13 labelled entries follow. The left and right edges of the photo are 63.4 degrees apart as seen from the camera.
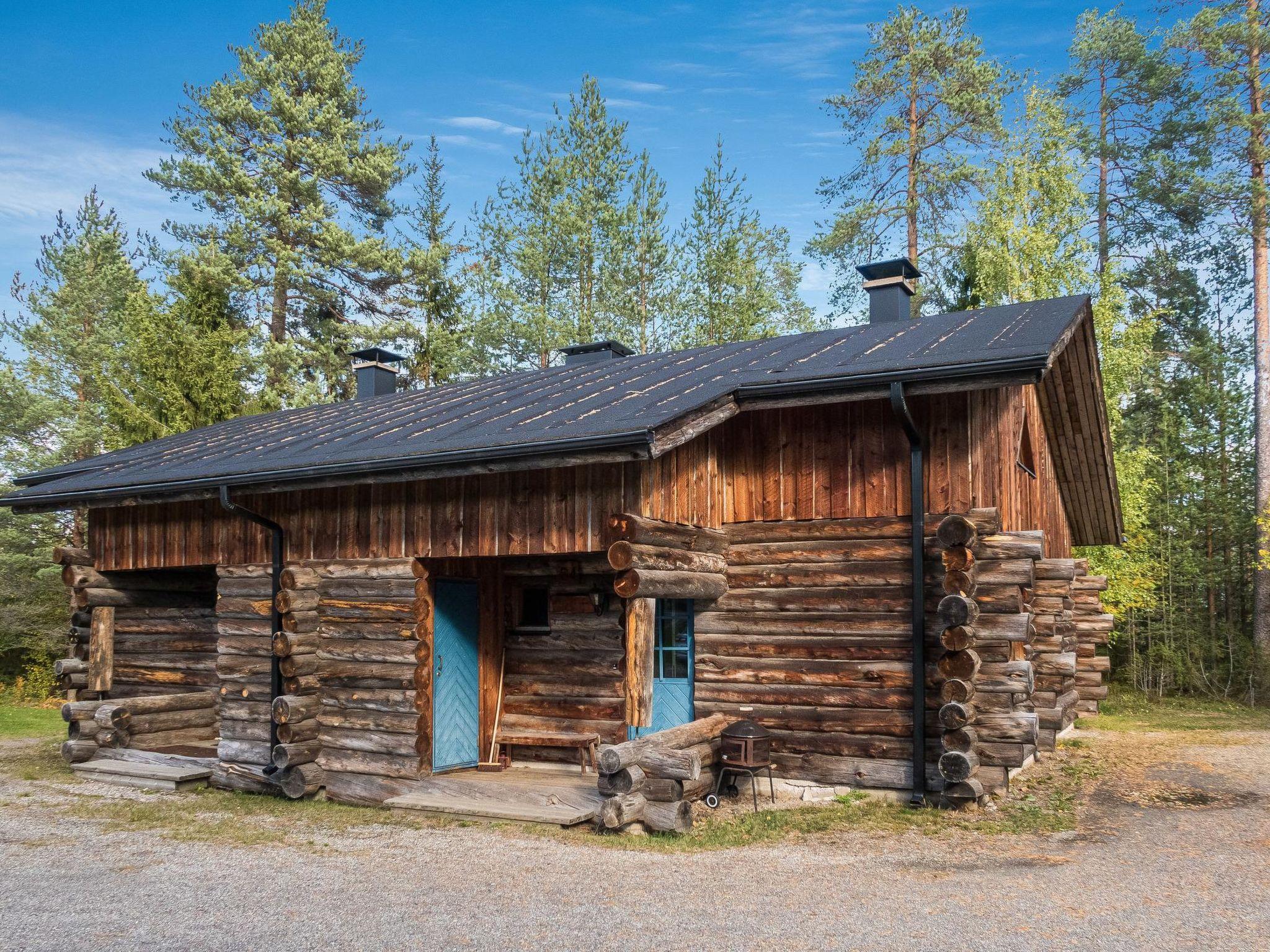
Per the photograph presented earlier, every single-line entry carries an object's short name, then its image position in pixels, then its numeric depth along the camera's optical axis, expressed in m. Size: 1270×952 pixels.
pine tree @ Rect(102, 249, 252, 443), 20.19
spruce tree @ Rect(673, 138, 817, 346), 26.38
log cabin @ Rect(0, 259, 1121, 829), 9.18
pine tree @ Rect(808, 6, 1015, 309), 25.36
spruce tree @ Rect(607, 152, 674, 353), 26.14
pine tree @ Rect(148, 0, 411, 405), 24.56
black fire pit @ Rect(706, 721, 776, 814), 9.32
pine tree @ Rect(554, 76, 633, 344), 25.81
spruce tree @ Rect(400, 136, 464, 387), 26.14
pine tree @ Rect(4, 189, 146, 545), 25.44
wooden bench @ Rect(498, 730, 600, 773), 11.31
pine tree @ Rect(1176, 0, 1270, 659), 21.28
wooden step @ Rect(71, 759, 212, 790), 11.49
